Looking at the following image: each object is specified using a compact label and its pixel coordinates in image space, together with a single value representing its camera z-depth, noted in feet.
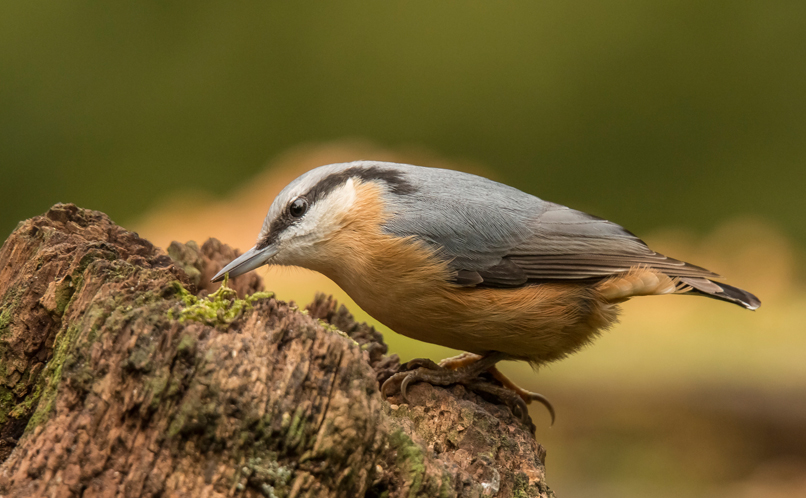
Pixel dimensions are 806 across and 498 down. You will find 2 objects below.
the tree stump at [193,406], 9.00
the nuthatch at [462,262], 9.20
